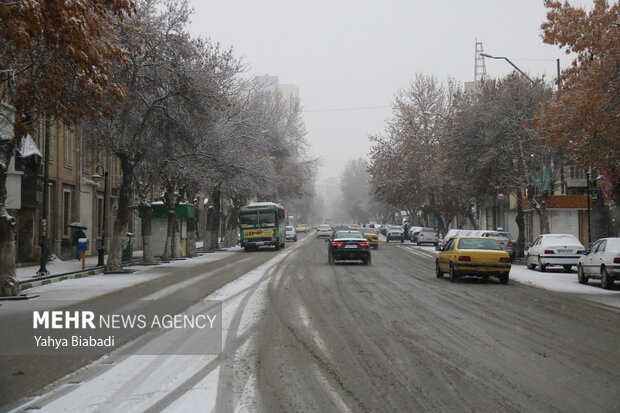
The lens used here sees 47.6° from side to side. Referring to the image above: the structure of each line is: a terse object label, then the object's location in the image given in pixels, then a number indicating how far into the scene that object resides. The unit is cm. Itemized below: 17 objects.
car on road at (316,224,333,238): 7531
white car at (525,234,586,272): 2725
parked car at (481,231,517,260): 3431
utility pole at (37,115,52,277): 2428
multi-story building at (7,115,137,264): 2977
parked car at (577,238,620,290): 1983
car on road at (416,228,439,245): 5828
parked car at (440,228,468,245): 4019
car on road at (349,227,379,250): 4923
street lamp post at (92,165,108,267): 3014
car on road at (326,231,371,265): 3045
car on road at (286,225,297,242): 7481
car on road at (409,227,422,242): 6525
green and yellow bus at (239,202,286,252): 4806
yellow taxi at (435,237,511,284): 2158
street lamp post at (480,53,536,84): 2978
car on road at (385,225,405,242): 6888
